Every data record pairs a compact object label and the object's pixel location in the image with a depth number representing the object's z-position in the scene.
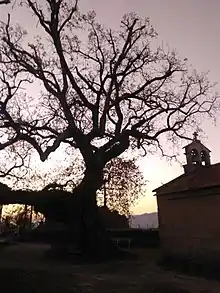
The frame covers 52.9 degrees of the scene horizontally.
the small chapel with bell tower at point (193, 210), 11.36
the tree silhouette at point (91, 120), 11.95
